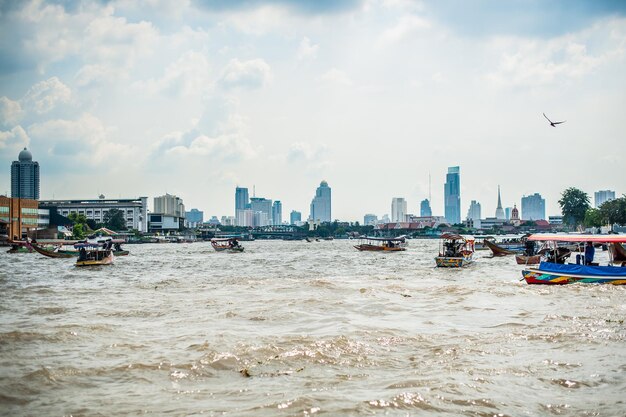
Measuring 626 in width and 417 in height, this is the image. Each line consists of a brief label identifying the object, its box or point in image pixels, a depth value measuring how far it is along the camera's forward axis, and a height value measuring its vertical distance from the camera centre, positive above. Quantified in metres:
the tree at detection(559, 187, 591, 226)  107.25 +3.21
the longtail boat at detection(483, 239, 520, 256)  54.33 -2.90
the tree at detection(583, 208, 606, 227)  92.09 +0.37
